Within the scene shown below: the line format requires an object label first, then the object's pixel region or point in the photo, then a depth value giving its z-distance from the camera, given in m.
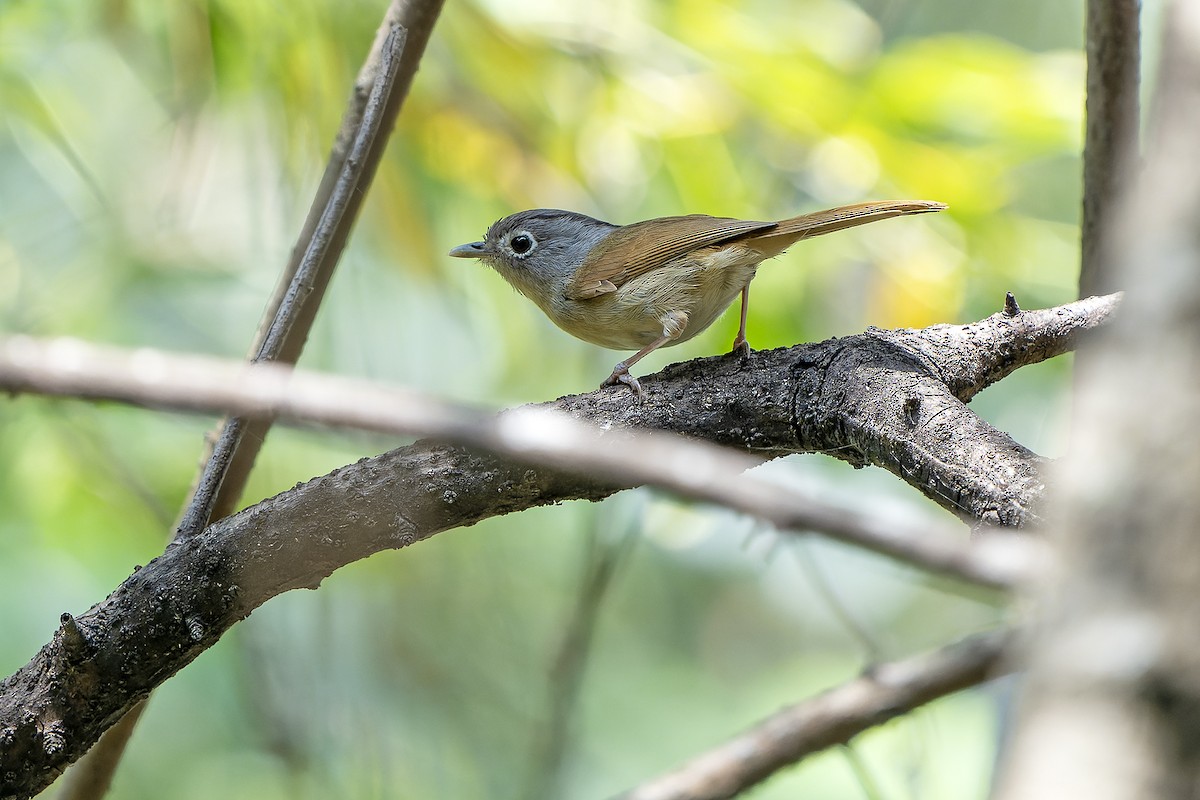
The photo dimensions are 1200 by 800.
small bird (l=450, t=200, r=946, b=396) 6.61
